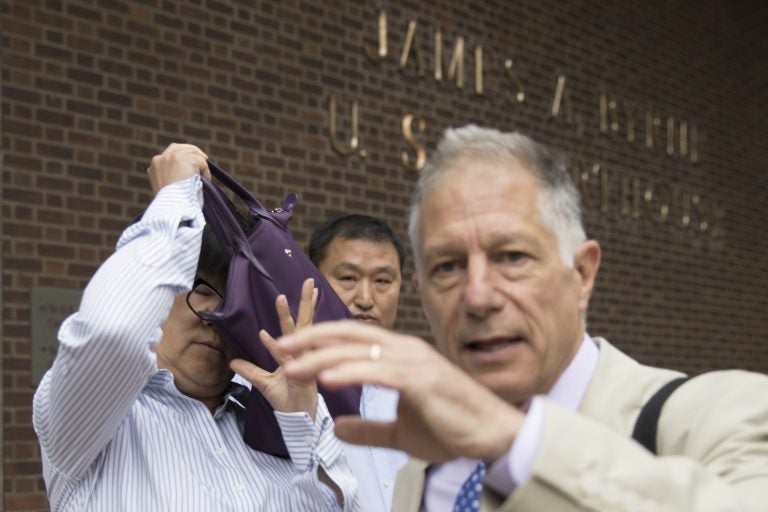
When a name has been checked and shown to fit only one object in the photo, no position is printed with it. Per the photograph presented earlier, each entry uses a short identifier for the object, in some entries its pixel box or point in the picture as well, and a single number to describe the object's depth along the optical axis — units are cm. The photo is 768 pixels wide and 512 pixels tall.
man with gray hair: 138
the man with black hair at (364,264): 394
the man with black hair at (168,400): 247
